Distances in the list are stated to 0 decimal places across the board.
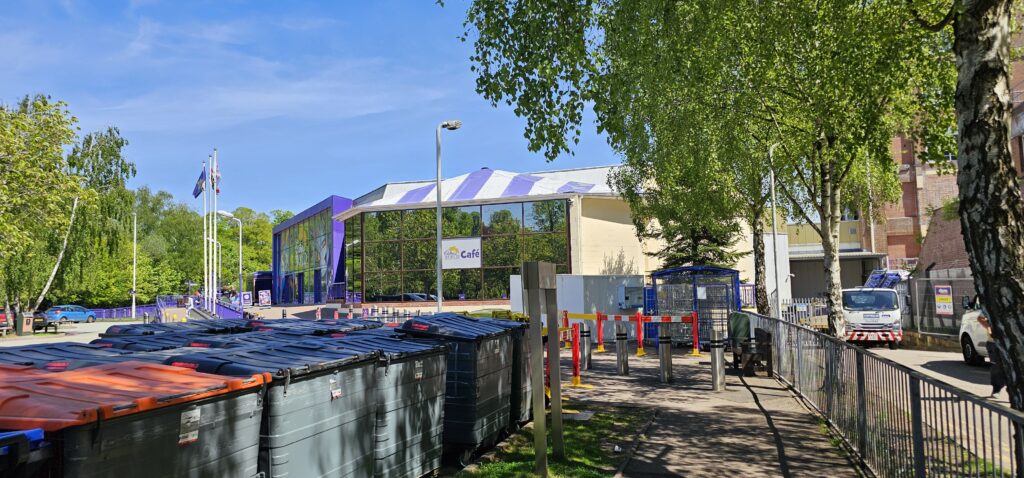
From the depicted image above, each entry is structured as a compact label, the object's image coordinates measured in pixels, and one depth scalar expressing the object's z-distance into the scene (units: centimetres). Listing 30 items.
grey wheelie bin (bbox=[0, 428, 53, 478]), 345
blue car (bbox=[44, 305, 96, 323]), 5566
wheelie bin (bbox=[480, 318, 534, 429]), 946
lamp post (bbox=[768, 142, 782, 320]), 2712
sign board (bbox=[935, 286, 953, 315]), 2192
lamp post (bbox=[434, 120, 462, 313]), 2392
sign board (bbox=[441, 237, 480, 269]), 3759
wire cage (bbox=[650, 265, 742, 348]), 2153
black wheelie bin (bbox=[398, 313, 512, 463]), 785
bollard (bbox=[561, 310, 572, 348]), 1935
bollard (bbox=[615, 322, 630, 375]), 1511
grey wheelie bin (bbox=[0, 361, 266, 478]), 375
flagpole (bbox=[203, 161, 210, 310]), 4050
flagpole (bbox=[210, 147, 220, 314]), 4041
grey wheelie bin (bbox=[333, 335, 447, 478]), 651
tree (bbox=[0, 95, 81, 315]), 2325
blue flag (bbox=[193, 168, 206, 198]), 4102
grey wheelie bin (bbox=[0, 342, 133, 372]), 598
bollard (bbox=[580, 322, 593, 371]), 1598
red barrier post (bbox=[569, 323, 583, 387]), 1359
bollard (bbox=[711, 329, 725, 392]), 1255
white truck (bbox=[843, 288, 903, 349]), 2128
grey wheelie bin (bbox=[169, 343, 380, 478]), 526
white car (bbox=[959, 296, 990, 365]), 1536
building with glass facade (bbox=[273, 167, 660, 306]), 3669
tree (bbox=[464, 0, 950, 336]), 861
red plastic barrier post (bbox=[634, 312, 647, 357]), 1827
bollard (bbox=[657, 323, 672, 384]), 1383
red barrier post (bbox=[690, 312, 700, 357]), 1880
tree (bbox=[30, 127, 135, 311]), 4075
